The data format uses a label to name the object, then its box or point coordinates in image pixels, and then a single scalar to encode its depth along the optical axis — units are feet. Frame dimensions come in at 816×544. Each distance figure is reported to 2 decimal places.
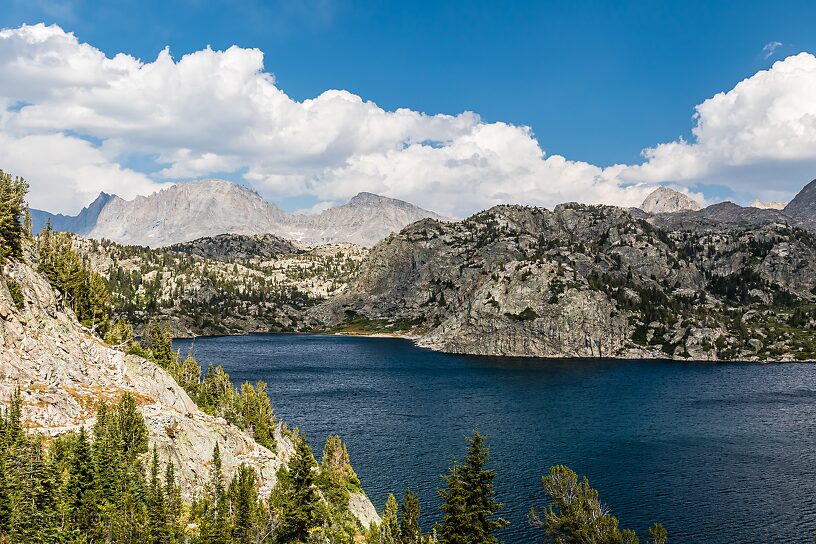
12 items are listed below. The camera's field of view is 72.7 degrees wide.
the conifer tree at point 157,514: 189.78
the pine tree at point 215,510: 191.92
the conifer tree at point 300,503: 217.36
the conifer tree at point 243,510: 205.57
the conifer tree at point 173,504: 197.98
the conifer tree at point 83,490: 204.03
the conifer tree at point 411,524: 192.54
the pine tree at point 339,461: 315.58
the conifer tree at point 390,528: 197.61
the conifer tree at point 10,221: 285.78
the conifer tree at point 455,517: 179.52
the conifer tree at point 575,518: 222.28
